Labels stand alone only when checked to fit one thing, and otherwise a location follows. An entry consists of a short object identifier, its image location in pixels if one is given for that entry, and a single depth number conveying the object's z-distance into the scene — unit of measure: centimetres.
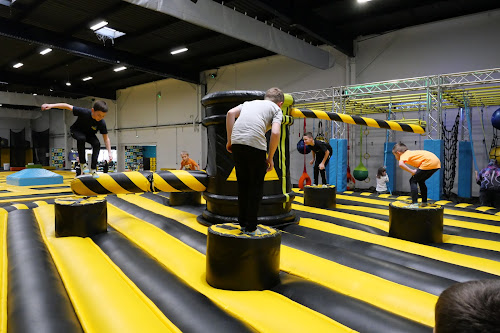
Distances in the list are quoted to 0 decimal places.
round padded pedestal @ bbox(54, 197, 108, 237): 310
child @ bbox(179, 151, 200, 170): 648
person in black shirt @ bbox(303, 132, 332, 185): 502
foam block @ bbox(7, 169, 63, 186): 818
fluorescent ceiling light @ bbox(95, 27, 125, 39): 901
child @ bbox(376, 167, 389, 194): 730
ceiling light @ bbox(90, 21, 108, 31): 825
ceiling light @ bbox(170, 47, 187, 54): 999
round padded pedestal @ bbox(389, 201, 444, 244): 301
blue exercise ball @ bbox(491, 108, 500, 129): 571
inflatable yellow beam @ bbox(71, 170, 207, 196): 321
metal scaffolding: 598
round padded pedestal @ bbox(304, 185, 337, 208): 470
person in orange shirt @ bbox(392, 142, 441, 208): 350
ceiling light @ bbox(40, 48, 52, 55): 985
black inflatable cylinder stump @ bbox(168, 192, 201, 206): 460
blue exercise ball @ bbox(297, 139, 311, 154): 855
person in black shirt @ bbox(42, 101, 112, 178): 373
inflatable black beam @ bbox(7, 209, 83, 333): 155
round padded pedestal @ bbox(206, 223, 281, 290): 199
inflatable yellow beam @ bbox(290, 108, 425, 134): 392
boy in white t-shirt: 204
